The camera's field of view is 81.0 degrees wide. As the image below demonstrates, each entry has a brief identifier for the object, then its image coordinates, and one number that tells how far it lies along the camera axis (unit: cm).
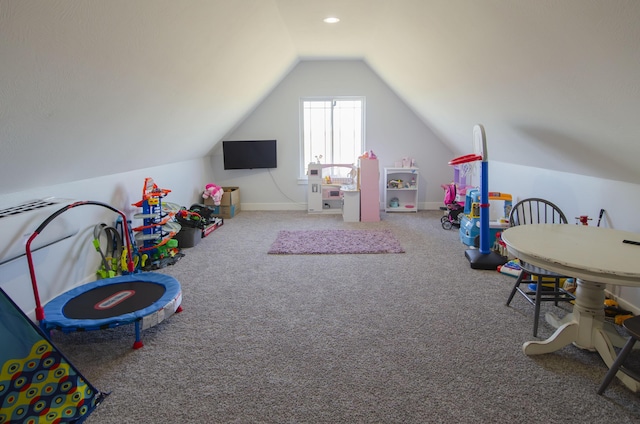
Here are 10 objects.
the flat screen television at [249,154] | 609
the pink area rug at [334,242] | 410
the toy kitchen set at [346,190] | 546
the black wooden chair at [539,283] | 232
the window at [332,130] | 624
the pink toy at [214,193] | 555
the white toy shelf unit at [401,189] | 604
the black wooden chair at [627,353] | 163
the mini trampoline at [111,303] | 215
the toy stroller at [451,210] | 506
